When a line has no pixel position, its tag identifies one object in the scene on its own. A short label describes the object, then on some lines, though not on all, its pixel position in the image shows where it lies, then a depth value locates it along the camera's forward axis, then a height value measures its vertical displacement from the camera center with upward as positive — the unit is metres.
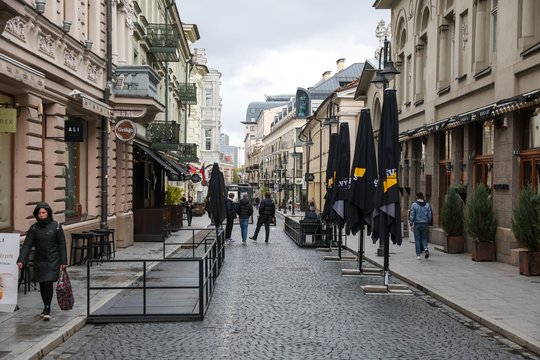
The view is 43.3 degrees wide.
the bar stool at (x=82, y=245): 15.84 -1.49
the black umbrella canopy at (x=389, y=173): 12.48 +0.19
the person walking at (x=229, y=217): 25.73 -1.30
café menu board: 9.03 -1.19
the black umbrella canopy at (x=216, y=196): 22.25 -0.44
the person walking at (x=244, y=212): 24.47 -1.07
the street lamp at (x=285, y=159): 67.12 +2.70
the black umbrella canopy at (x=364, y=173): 14.61 +0.22
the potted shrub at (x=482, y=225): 16.86 -1.02
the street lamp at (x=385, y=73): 13.97 +2.30
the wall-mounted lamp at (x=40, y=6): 13.25 +3.43
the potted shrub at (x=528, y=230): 13.89 -0.95
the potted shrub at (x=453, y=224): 19.55 -1.16
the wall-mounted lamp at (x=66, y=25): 15.22 +3.52
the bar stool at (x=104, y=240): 16.67 -1.46
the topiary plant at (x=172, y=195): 31.98 -0.60
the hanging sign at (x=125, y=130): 18.44 +1.43
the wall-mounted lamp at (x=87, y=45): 17.20 +3.50
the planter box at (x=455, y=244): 19.56 -1.74
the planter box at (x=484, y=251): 16.98 -1.68
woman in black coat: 9.16 -0.93
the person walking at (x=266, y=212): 25.20 -1.08
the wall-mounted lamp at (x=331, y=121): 28.30 +2.63
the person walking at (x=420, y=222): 17.69 -1.01
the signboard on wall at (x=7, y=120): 11.00 +1.00
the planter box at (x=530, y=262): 13.93 -1.60
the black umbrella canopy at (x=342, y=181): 18.12 +0.06
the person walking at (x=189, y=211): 37.75 -1.59
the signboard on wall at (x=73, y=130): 15.69 +1.21
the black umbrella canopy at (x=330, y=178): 20.36 +0.16
